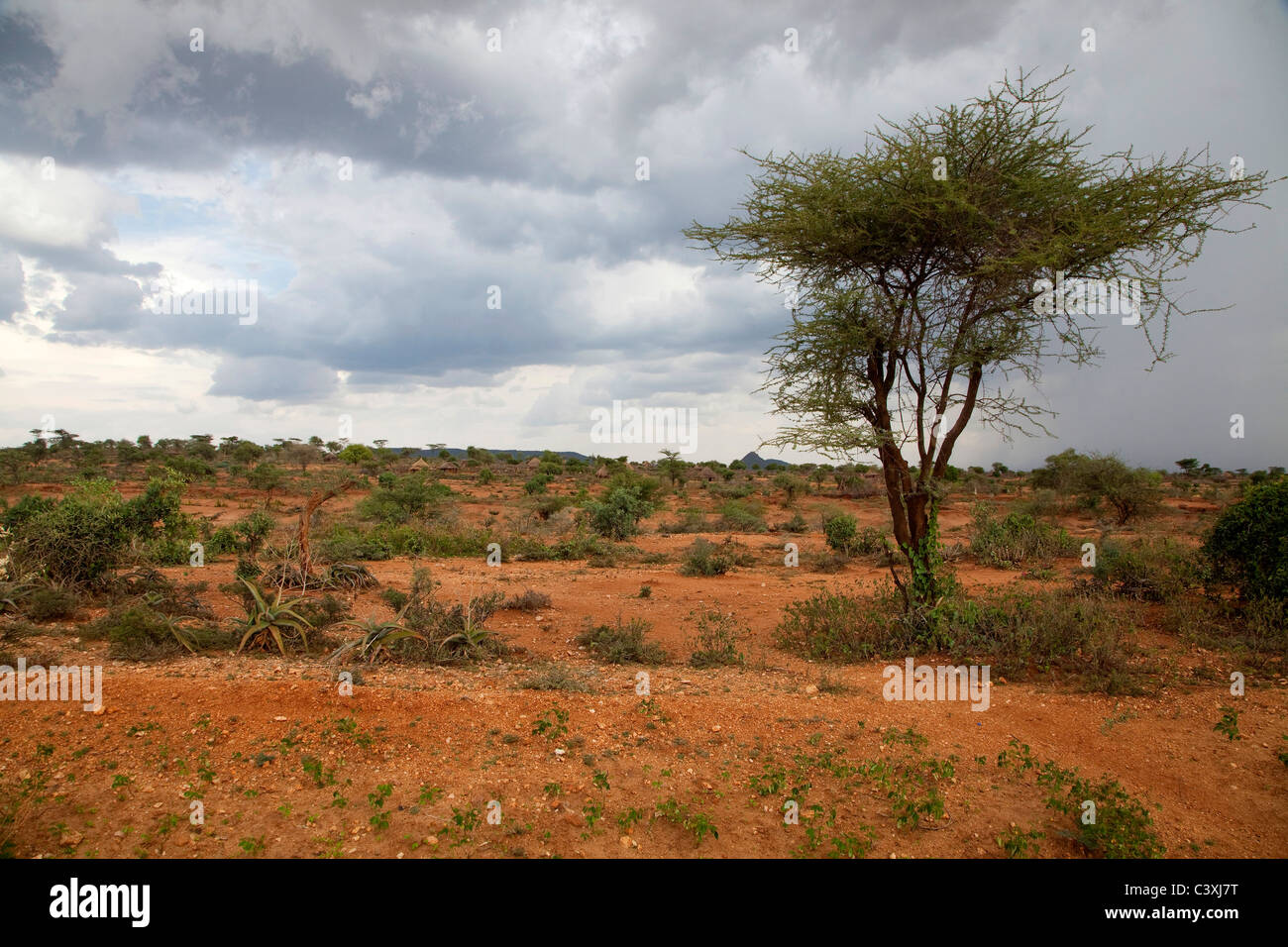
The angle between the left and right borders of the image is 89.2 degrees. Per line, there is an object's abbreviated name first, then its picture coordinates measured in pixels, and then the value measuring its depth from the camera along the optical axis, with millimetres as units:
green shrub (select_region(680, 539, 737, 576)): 12656
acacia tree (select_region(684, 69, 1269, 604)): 6688
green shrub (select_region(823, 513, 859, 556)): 15272
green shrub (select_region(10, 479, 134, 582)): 8180
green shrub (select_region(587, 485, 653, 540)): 18609
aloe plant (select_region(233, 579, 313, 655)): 6488
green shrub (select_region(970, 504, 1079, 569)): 13289
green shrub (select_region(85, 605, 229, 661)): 6070
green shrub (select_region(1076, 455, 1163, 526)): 21531
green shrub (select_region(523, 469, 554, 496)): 31716
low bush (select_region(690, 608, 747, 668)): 6914
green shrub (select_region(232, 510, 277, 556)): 13547
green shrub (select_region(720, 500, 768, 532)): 21109
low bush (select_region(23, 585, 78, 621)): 7382
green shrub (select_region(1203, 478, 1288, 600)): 7164
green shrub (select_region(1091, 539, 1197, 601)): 8156
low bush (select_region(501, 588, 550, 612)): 9117
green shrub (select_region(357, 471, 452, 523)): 19953
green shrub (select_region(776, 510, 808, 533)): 20734
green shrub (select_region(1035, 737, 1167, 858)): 3443
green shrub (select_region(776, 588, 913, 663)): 7094
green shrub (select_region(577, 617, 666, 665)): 7055
